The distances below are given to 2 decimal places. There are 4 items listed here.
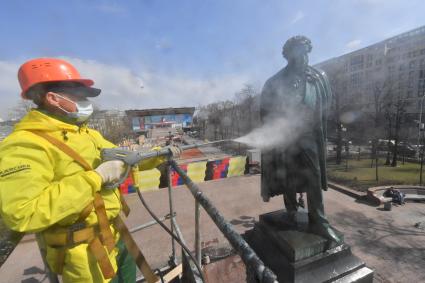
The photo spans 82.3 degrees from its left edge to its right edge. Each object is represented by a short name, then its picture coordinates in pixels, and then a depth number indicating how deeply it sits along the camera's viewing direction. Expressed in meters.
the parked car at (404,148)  24.84
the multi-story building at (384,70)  16.16
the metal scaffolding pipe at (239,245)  0.94
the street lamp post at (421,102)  19.56
